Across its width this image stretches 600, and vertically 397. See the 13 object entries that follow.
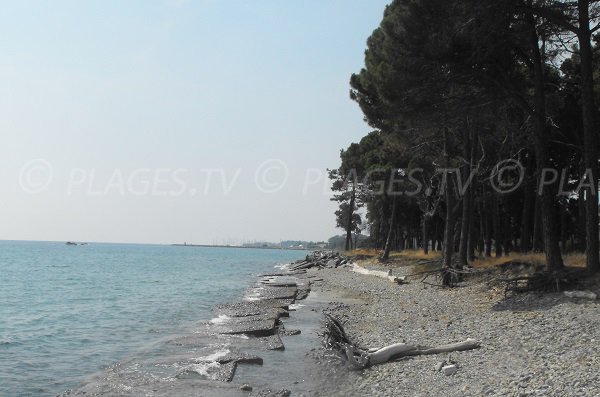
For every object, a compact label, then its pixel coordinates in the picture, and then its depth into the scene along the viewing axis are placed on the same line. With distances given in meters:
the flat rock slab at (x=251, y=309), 21.46
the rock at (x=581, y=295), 13.78
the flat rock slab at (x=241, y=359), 13.28
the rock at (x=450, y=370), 9.58
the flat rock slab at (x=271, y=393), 10.25
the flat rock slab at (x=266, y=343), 15.11
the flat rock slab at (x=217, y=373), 11.90
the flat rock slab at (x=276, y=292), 28.49
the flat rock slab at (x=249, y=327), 17.47
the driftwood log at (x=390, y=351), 11.18
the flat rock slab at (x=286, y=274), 52.38
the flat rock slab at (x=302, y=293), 28.59
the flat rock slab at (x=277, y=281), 36.58
